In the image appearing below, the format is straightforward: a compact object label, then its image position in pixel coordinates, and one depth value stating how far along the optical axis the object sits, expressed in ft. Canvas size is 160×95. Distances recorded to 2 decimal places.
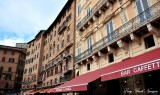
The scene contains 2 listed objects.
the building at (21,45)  188.80
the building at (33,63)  109.42
